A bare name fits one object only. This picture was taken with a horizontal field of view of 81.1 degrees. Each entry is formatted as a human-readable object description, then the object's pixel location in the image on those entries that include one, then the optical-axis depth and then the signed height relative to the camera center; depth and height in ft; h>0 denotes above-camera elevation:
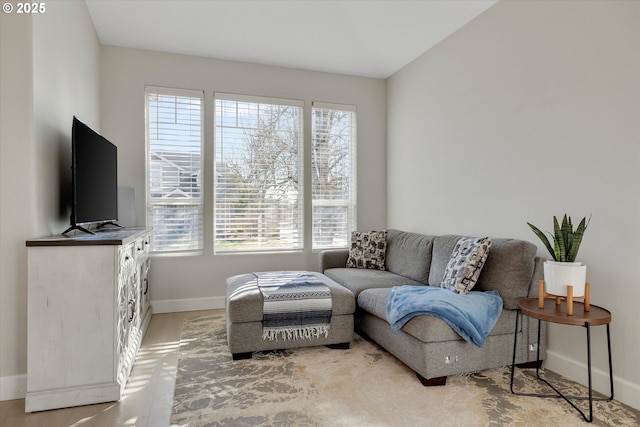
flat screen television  7.61 +0.73
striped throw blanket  9.00 -2.45
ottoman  8.85 -2.75
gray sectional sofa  7.50 -2.50
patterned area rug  6.38 -3.55
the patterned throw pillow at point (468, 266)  8.75 -1.32
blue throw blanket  7.48 -2.04
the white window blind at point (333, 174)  15.03 +1.51
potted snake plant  6.64 -0.98
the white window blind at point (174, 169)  13.12 +1.45
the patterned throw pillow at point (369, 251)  12.89 -1.40
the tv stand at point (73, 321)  6.69 -2.05
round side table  6.22 -1.80
